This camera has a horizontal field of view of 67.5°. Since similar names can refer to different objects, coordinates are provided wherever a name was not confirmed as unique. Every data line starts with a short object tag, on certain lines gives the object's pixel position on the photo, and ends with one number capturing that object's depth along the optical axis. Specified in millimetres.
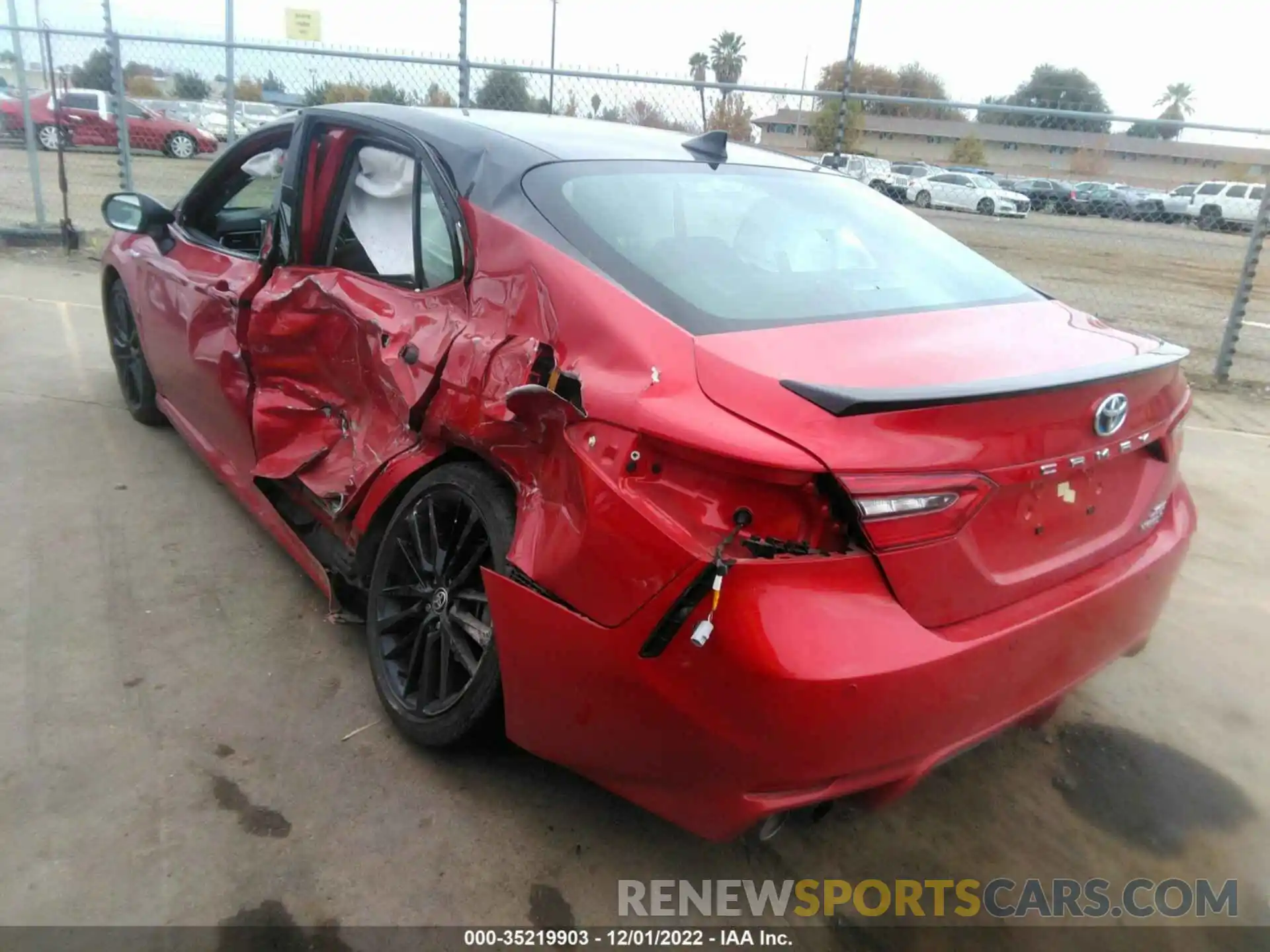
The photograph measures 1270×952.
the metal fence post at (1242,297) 6992
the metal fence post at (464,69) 7504
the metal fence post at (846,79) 6992
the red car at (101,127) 14781
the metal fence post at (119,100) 8602
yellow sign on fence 8461
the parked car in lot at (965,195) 15764
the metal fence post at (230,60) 8852
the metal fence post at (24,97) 9445
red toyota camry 1786
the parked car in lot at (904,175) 13086
